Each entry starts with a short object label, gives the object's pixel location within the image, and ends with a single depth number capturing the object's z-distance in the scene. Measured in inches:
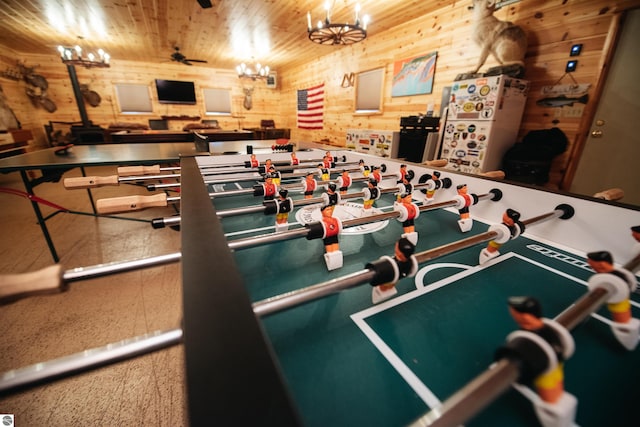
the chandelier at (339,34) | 114.8
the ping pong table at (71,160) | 73.4
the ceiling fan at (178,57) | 247.8
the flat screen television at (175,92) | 323.3
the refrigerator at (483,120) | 113.3
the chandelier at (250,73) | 251.6
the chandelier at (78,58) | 197.0
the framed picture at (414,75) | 159.5
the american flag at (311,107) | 275.9
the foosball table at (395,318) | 11.8
